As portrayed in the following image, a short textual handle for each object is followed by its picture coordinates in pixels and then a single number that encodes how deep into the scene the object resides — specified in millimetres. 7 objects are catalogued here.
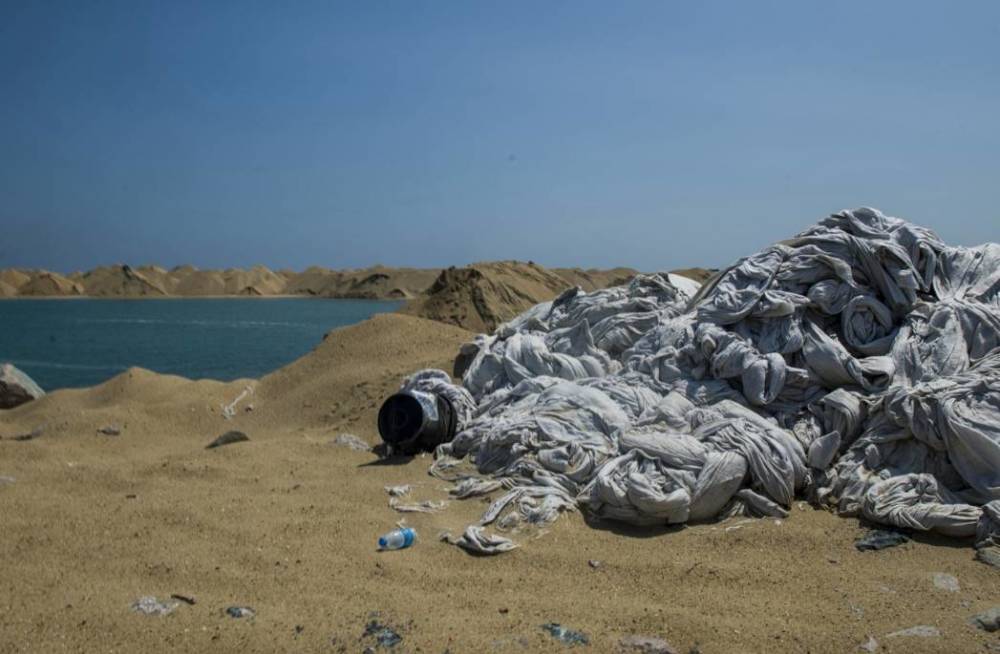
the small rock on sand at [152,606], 4262
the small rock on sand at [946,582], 4512
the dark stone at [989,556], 4734
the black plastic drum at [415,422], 7395
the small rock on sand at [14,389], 12062
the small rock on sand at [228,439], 8531
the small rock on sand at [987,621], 4074
